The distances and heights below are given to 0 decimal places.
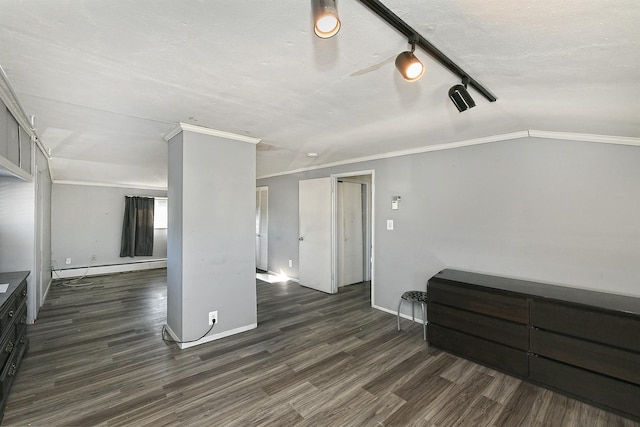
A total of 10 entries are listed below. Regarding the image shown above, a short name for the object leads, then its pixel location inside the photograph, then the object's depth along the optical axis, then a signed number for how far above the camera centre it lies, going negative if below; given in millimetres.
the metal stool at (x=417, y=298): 3090 -950
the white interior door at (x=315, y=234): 4766 -276
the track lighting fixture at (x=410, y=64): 1276 +722
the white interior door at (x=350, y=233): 4961 -289
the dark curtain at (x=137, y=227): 6586 -180
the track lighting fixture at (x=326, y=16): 899 +673
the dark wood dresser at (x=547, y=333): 1935 -958
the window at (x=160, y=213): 7016 +170
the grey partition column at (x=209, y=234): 2812 -158
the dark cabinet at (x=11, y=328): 1915 -871
